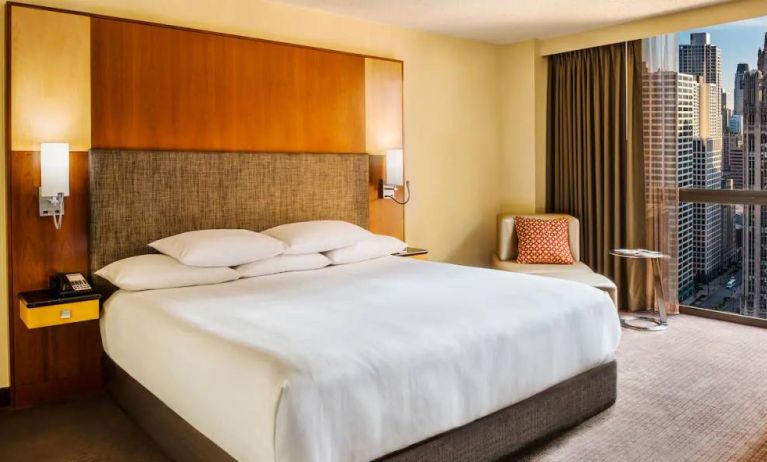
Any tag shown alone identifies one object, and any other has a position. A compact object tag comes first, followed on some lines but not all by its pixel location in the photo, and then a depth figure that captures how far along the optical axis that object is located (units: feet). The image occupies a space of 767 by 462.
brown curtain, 15.60
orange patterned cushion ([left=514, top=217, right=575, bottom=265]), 15.35
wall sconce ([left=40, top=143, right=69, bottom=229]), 9.58
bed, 5.79
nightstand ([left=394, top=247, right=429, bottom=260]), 13.76
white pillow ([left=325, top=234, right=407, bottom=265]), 12.00
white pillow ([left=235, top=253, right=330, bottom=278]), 10.64
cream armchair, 14.12
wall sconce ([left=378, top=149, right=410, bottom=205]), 14.44
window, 14.42
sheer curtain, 15.07
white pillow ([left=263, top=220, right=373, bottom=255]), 11.46
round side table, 14.06
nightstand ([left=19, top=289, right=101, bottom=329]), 8.93
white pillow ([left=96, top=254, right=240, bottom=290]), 9.34
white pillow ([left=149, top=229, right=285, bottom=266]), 10.00
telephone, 9.32
